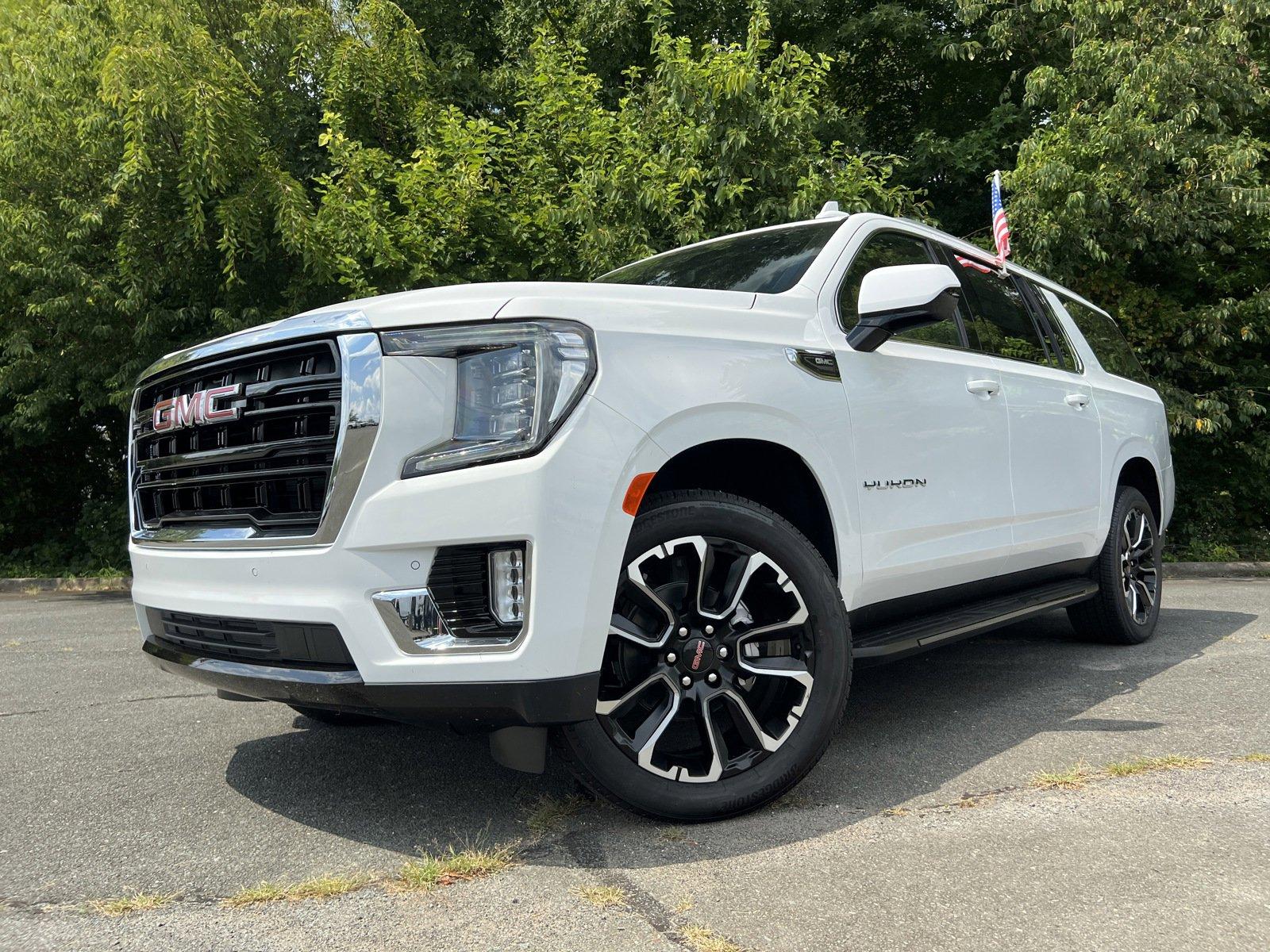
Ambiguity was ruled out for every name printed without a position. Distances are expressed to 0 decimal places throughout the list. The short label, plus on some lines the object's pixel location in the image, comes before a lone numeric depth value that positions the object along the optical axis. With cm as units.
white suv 237
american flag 579
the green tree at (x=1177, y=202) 995
